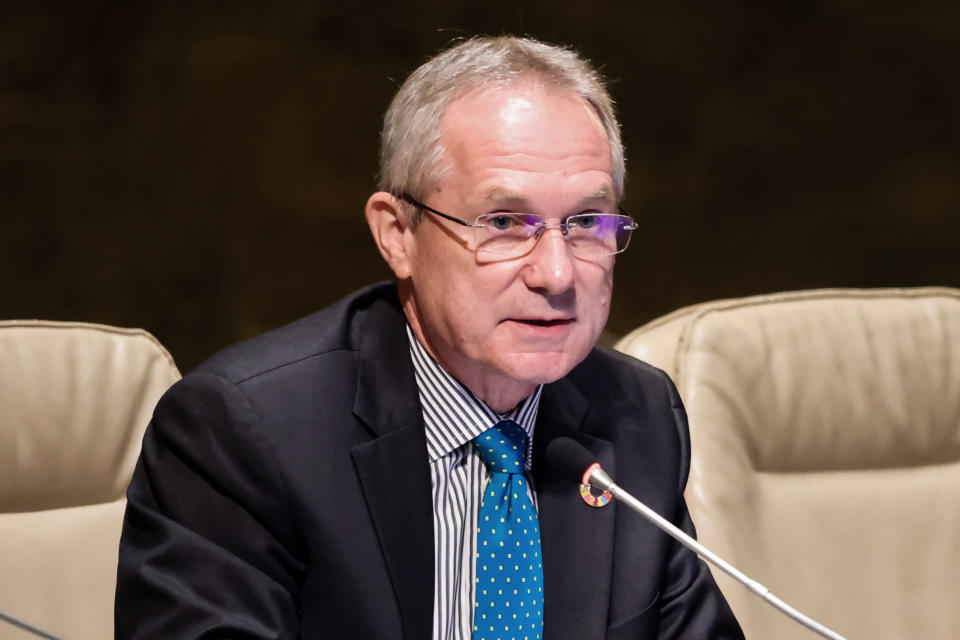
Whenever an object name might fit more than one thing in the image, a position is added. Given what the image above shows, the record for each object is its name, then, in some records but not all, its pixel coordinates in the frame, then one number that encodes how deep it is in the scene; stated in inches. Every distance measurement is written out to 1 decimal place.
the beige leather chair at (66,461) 184.6
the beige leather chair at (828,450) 188.5
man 176.2
